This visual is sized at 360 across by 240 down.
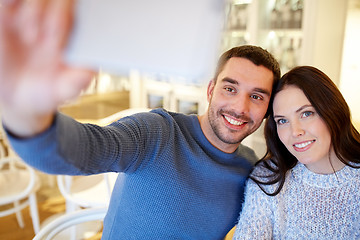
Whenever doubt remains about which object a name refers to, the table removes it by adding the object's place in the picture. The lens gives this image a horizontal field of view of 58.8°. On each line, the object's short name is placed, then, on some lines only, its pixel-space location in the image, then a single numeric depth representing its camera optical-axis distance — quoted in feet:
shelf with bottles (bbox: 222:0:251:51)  10.21
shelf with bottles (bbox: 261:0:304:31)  9.02
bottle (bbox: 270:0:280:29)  9.66
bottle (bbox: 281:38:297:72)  9.37
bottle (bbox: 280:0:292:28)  9.27
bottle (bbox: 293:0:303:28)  8.93
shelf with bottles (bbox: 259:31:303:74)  9.18
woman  2.98
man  1.68
